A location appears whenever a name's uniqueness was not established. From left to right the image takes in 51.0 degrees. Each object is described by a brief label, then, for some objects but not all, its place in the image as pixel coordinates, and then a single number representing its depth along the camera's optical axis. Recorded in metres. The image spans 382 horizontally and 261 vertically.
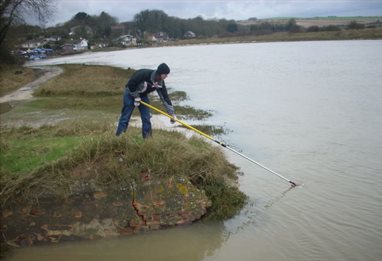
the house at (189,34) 156.12
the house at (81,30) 139.25
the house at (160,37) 155.51
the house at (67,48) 103.06
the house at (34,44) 116.78
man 8.27
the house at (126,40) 138.27
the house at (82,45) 113.40
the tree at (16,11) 32.69
